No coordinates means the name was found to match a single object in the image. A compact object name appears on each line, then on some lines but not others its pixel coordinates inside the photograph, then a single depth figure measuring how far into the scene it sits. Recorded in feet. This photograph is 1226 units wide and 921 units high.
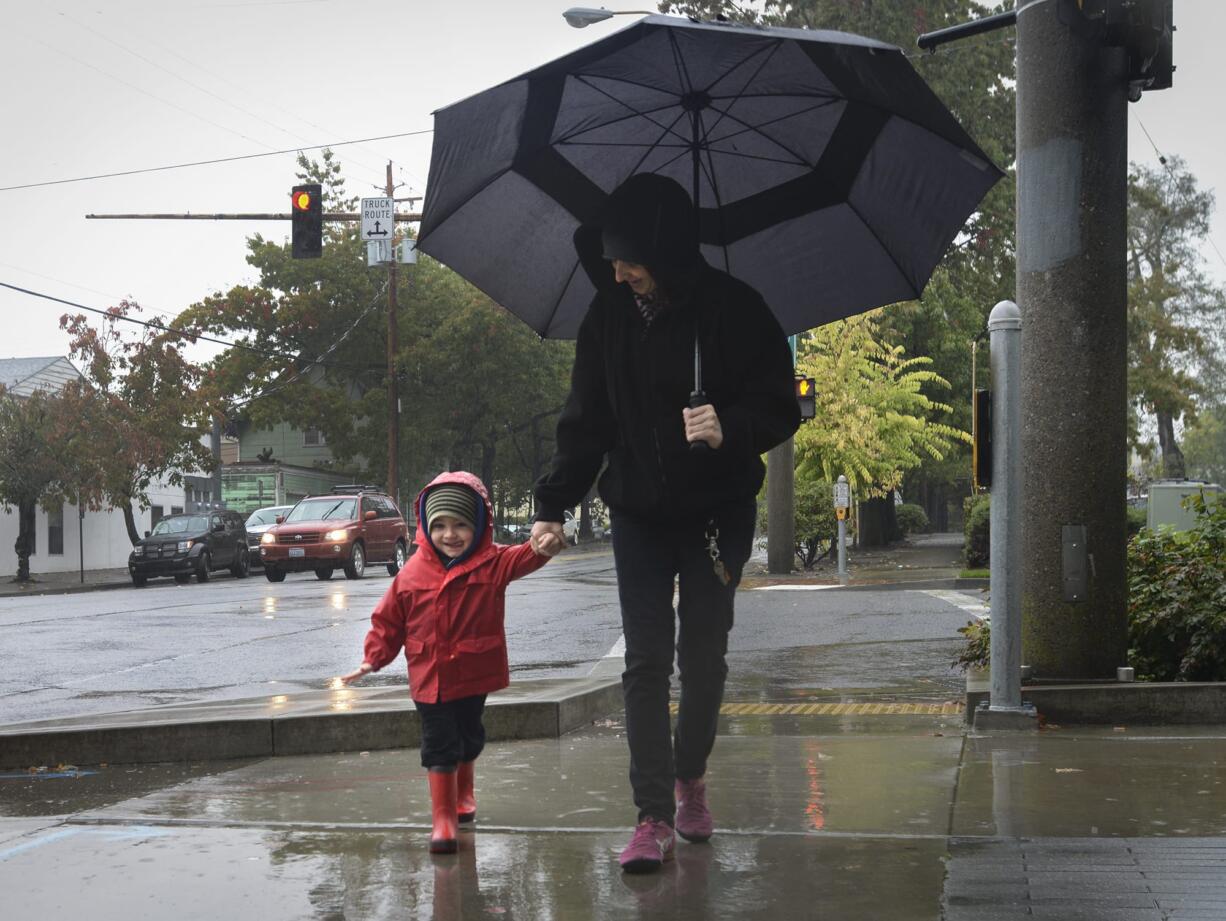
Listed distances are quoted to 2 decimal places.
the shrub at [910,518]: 160.35
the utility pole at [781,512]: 82.64
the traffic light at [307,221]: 79.66
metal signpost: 79.66
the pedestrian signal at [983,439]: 21.72
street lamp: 64.80
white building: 130.21
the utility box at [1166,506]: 77.63
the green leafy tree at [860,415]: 99.60
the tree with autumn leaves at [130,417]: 119.85
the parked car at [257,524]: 120.88
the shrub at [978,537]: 74.08
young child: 15.26
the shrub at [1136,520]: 85.35
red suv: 93.66
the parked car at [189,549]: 108.37
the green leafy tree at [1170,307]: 149.07
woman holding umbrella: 14.26
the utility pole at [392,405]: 138.31
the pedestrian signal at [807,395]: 69.15
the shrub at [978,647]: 26.61
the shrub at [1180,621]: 23.45
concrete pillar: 22.45
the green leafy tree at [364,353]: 181.88
